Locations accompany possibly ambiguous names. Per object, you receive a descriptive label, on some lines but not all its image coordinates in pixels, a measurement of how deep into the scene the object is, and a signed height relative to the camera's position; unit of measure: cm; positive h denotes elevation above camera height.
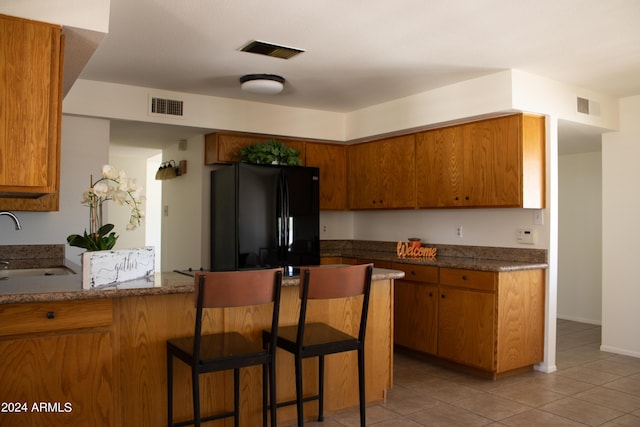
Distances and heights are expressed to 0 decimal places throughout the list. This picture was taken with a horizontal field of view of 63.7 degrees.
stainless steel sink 345 -34
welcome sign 484 -25
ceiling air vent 333 +115
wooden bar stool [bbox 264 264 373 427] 247 -54
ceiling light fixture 397 +108
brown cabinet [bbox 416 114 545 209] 397 +50
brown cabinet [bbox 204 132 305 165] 484 +75
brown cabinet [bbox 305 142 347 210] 540 +58
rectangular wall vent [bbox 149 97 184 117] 440 +100
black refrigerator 446 +6
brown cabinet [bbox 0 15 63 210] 228 +53
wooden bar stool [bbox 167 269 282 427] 216 -57
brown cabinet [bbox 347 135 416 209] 486 +50
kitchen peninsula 213 -59
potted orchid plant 237 +11
